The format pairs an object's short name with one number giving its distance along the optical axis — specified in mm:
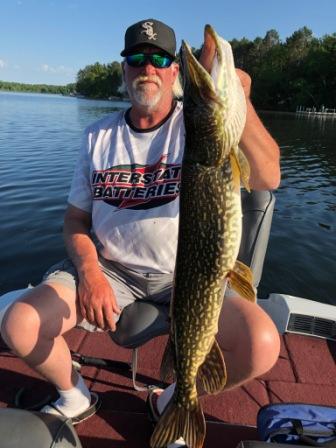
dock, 63494
